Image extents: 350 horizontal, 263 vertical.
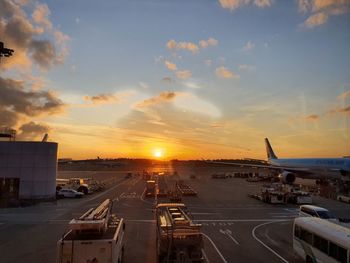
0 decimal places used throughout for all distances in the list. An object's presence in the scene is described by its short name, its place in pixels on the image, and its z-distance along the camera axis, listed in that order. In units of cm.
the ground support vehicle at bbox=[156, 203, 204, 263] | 1557
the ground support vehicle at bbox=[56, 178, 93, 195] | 5775
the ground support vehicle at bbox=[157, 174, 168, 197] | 5216
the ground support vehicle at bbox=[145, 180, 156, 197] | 5217
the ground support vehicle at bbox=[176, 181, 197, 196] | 5434
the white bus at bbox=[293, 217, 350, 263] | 1538
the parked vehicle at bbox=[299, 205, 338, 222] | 2700
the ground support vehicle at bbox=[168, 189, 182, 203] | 4573
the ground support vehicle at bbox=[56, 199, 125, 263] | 1378
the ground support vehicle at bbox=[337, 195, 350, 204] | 4828
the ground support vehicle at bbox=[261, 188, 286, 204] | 4553
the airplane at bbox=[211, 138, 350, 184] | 5150
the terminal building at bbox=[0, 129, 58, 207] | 4591
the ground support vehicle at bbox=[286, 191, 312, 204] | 4572
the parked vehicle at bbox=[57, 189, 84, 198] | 5241
